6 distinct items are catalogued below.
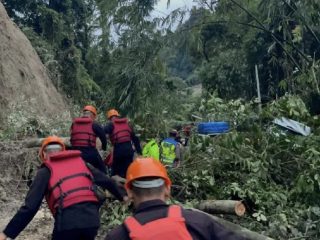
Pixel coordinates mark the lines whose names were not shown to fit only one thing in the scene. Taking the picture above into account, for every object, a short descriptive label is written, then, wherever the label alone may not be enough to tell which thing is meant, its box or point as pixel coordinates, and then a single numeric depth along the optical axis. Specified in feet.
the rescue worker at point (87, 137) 28.30
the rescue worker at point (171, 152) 29.98
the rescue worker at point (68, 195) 14.53
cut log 21.08
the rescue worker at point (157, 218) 8.84
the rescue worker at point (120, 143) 30.17
